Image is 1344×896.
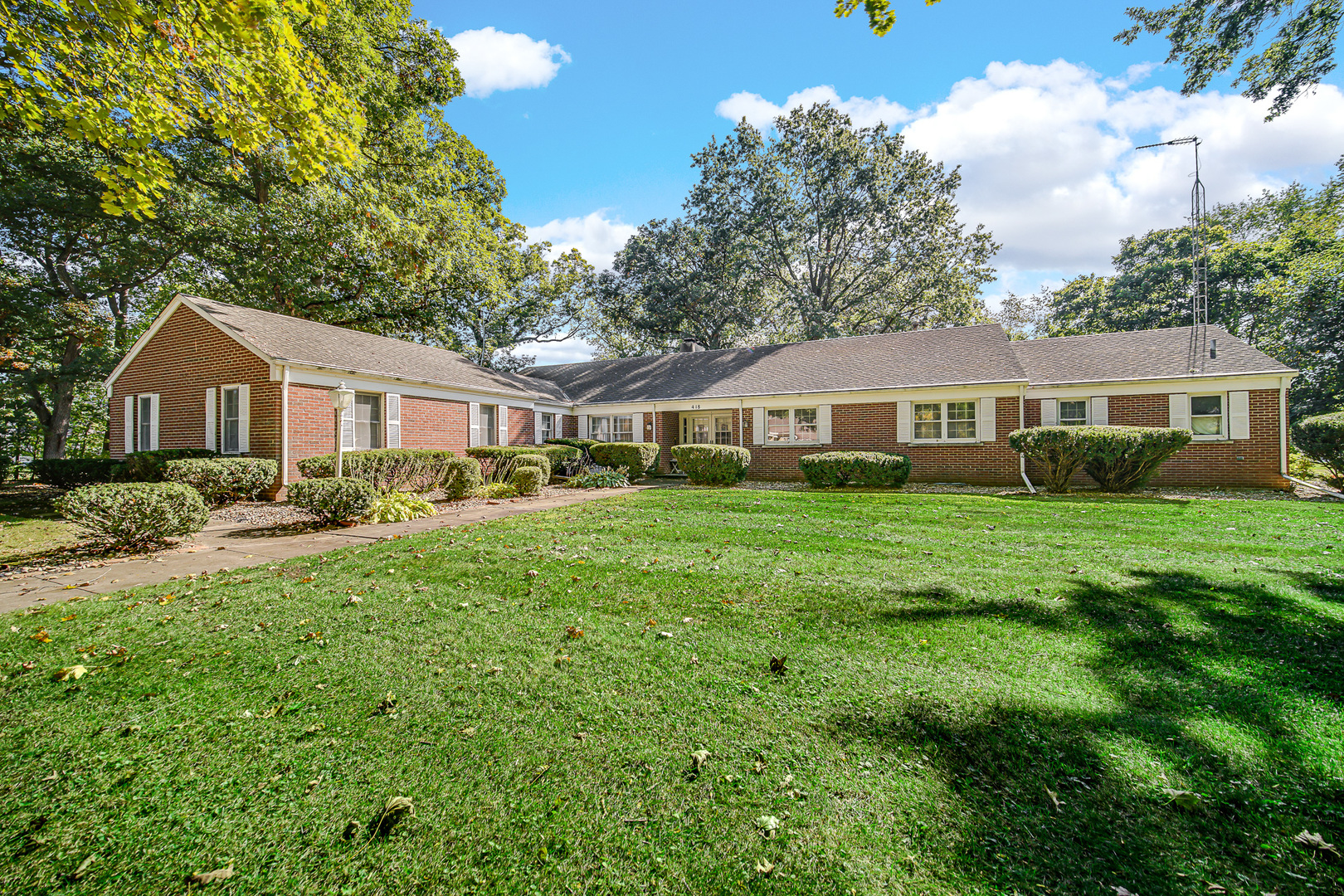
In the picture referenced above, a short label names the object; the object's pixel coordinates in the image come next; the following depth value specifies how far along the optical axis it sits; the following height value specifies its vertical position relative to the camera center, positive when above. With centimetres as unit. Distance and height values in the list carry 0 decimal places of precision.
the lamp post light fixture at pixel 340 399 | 1012 +104
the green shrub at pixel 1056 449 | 1131 +0
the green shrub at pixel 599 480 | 1454 -85
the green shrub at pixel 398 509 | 884 -100
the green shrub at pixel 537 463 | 1358 -31
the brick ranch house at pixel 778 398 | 1259 +154
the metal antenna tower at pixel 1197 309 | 1442 +413
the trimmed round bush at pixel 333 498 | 803 -71
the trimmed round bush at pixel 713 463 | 1448 -35
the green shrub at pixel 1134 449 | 1106 -1
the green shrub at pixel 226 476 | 1033 -48
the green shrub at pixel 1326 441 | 1174 +15
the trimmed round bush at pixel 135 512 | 589 -70
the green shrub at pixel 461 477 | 1159 -57
